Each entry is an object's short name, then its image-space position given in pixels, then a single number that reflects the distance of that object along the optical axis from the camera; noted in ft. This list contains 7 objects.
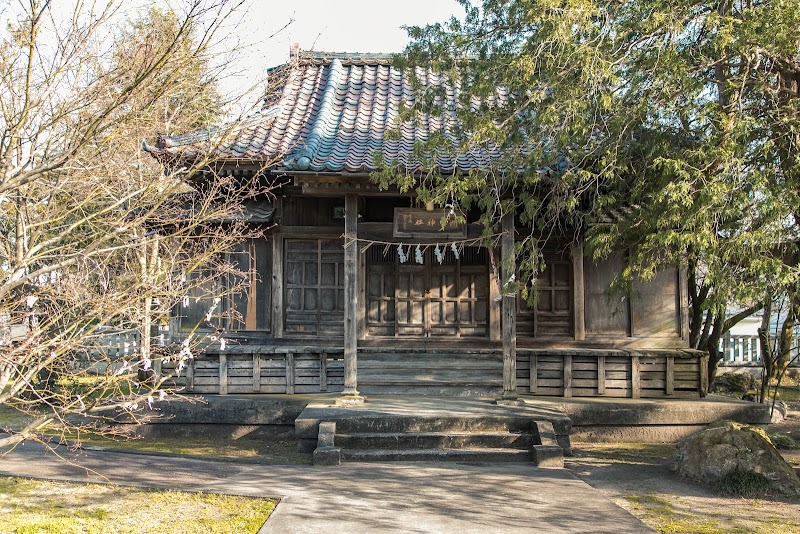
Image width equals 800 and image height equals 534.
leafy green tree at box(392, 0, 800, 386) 25.58
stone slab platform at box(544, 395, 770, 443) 37.37
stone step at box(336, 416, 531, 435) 32.89
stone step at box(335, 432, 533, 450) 31.91
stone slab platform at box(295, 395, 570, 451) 32.76
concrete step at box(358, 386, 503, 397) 39.96
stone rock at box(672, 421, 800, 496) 27.17
